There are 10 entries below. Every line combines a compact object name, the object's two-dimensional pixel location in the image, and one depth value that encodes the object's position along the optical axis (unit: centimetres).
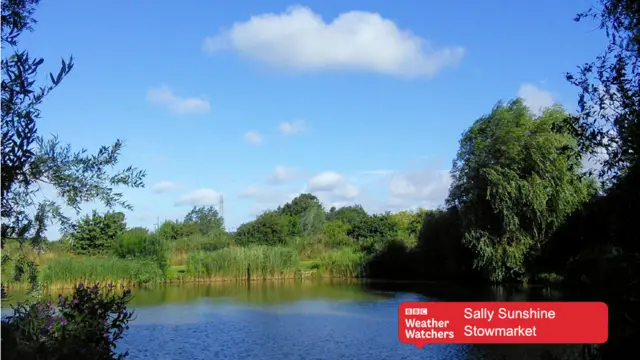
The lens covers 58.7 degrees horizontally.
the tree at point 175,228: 4576
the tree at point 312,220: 5278
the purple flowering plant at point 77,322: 527
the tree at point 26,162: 306
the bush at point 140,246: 2833
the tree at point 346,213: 6233
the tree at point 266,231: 4219
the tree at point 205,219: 6343
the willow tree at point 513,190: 2247
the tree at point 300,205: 6598
